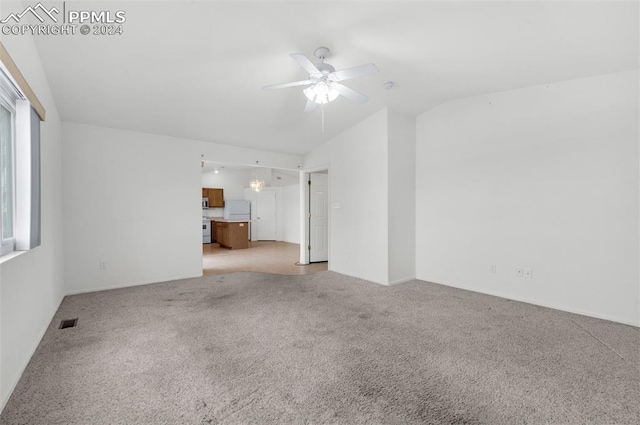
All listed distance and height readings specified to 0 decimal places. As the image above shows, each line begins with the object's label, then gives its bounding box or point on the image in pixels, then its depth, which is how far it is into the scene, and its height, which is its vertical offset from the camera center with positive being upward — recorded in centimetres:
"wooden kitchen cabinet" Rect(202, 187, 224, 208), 1006 +50
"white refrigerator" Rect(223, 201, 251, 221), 1000 +1
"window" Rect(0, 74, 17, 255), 197 +34
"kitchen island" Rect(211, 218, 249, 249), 851 -68
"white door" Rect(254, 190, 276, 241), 1070 -18
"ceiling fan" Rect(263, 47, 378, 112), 244 +116
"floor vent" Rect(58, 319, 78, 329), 291 -112
